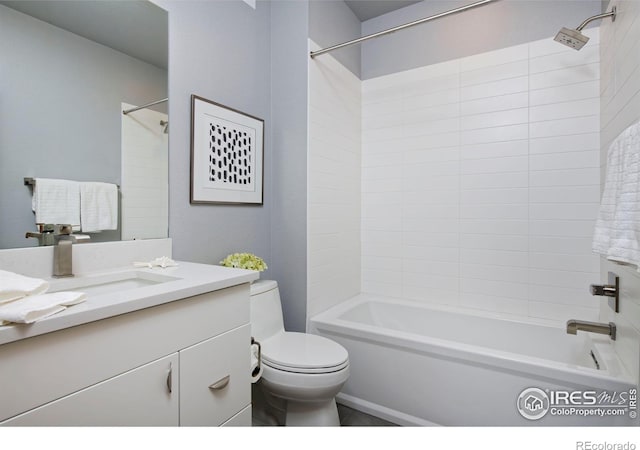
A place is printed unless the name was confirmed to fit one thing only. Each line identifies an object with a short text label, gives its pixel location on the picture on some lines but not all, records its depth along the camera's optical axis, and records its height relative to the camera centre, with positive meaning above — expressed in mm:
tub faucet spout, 1600 -506
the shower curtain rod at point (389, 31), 1638 +1056
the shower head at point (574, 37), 1614 +906
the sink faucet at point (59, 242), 1167 -76
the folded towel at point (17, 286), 732 -154
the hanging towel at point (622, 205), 1014 +55
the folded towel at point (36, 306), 664 -184
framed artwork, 1728 +377
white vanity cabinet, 708 -385
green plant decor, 1781 -221
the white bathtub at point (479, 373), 1405 -737
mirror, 1126 +461
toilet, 1540 -676
